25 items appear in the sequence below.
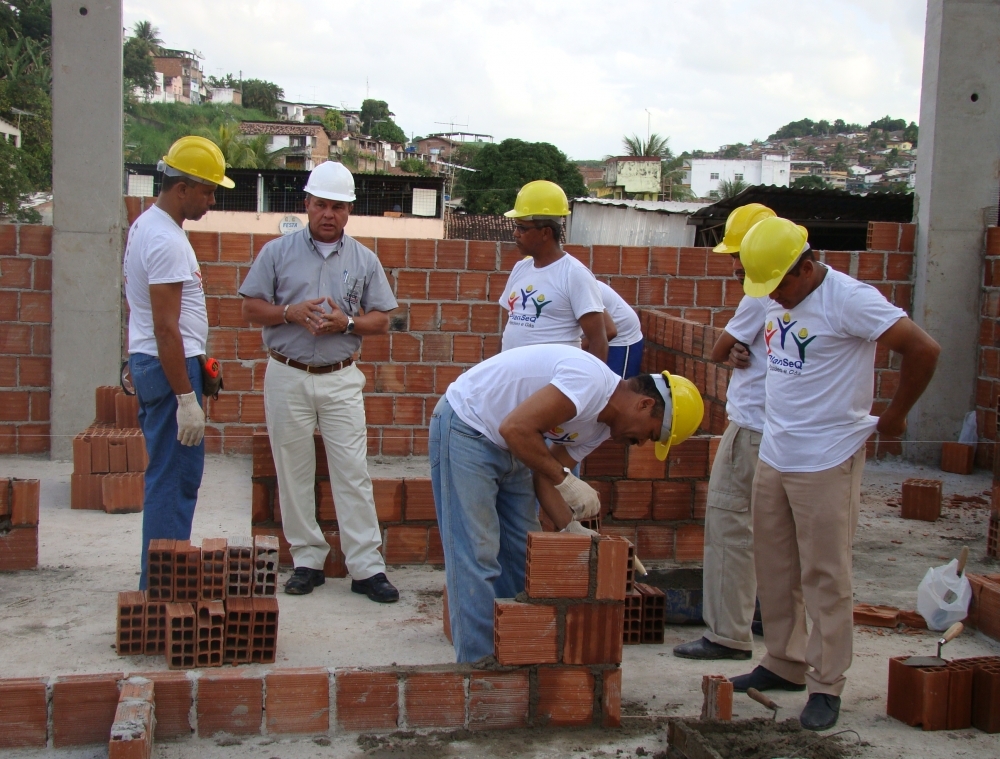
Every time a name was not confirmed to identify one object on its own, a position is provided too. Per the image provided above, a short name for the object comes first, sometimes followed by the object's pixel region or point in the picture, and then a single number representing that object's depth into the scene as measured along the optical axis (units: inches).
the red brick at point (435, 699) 129.1
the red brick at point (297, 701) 127.3
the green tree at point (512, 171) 2117.4
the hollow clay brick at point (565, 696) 132.0
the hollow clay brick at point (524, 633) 129.5
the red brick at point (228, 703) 126.1
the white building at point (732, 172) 2522.1
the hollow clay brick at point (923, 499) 253.1
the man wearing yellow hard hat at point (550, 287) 190.1
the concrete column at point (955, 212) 319.6
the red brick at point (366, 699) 128.3
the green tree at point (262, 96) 3745.1
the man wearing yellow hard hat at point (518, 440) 122.7
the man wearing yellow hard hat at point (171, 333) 155.6
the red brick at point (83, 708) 122.8
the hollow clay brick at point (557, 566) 129.0
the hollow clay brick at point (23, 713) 121.6
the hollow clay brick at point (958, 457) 312.5
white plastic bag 173.0
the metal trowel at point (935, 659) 138.9
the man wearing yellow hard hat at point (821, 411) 132.8
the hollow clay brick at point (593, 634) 131.5
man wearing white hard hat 177.9
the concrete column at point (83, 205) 279.7
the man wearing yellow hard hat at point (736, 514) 157.8
